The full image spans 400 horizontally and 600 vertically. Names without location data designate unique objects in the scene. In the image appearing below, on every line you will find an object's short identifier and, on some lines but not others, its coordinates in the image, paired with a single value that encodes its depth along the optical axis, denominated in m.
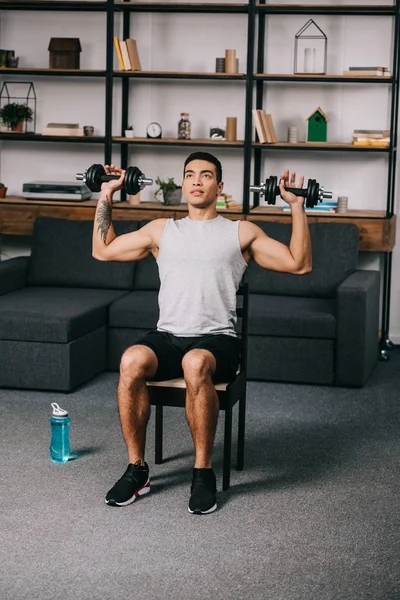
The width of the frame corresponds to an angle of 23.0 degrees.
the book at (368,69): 5.70
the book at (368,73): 5.71
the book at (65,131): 6.05
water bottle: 3.72
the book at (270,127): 5.85
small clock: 6.04
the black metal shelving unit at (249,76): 5.77
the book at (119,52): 5.86
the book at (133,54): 5.88
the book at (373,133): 5.75
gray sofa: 4.81
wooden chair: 3.42
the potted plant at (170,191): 6.00
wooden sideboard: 5.70
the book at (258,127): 5.76
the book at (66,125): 6.07
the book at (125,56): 5.87
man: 3.35
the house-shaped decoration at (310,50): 5.82
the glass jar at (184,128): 5.98
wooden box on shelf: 6.04
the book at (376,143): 5.75
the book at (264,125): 5.77
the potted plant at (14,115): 6.11
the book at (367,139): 5.75
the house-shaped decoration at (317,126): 5.89
